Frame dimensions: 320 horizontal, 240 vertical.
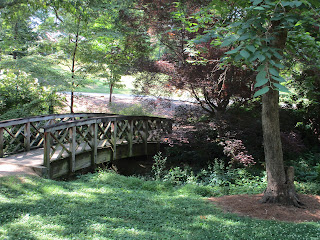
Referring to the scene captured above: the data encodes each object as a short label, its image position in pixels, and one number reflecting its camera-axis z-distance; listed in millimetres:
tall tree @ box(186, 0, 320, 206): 5173
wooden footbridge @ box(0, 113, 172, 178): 7992
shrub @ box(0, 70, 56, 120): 13211
